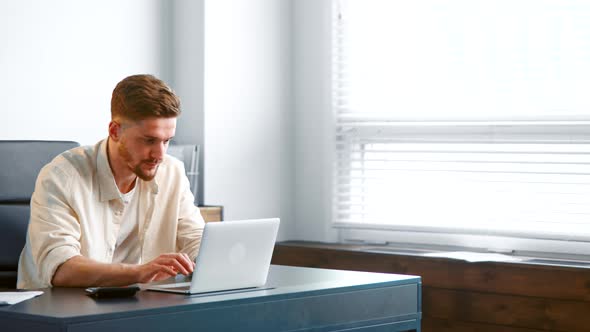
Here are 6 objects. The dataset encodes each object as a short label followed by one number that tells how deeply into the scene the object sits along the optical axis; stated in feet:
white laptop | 7.54
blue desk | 6.52
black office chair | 9.57
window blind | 12.69
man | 8.16
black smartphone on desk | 7.34
